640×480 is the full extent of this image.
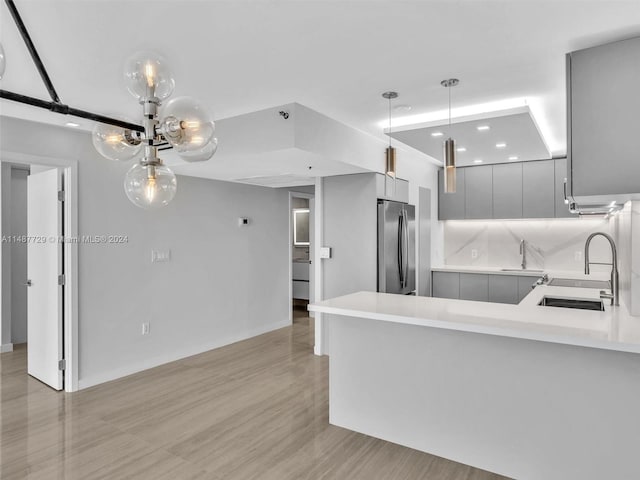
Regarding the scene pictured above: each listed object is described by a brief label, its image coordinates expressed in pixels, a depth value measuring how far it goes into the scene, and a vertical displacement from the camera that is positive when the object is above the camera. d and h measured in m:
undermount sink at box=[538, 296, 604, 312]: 3.34 -0.53
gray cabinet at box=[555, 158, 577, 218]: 5.36 +0.63
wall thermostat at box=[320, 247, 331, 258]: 4.88 -0.14
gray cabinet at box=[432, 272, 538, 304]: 5.39 -0.64
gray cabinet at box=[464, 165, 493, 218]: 5.84 +0.68
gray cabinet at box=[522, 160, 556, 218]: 5.43 +0.66
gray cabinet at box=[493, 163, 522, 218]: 5.63 +0.67
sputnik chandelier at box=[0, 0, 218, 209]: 1.42 +0.39
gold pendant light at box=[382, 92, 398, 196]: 2.95 +0.55
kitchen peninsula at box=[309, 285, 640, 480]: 2.22 -0.88
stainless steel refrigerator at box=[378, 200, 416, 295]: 4.62 -0.10
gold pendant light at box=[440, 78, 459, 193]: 2.66 +0.48
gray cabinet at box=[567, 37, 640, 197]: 2.28 +0.68
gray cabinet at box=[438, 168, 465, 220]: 6.04 +0.58
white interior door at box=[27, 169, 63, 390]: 3.89 -0.36
